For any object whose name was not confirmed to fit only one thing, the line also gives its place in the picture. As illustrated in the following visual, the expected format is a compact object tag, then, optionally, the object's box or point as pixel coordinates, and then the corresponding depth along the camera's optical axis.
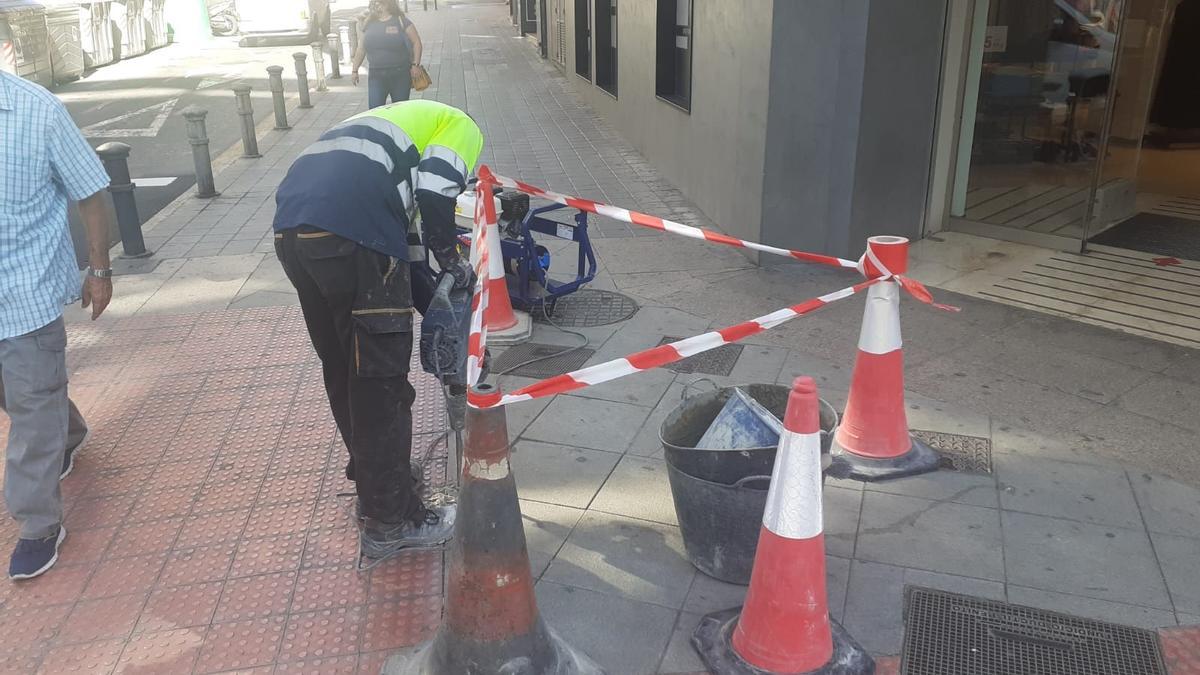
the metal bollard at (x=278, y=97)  12.73
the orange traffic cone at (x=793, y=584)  2.83
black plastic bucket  3.24
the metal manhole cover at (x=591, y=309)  6.11
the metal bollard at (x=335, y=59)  19.22
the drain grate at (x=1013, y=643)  3.04
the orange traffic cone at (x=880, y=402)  4.01
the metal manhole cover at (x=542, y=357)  5.38
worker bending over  3.22
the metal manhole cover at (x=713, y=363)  5.33
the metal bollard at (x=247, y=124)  10.89
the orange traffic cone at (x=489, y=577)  2.78
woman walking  11.43
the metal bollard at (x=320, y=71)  17.41
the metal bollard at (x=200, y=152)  9.16
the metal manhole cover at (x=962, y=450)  4.24
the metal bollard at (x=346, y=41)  20.86
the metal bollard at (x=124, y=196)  7.48
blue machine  5.87
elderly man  3.54
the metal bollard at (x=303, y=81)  15.18
